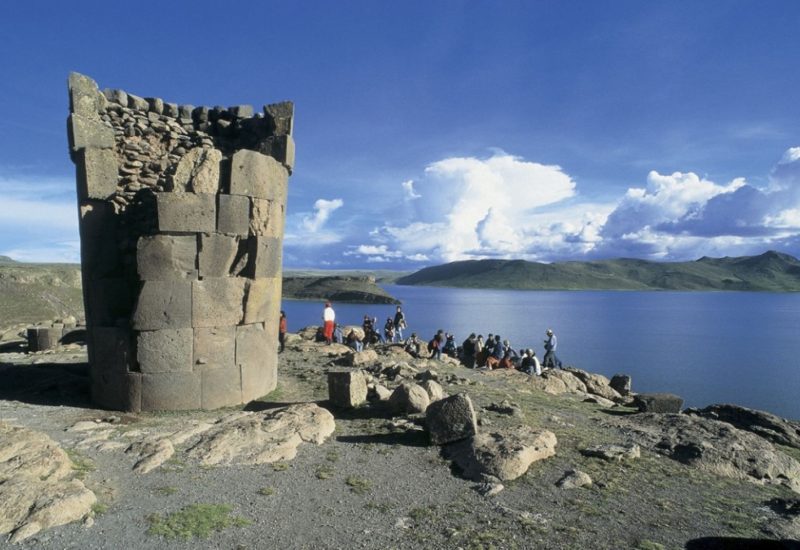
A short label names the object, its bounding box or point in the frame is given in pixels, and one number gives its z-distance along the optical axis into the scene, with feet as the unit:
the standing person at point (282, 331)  53.16
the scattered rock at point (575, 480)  20.86
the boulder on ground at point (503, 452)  21.66
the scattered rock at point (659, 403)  39.86
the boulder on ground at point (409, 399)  29.73
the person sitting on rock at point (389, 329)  74.64
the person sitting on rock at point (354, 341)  59.52
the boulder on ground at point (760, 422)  33.94
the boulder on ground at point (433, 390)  32.30
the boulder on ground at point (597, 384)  53.98
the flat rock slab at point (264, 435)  23.08
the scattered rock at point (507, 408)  31.17
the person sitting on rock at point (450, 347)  68.03
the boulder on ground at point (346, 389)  31.22
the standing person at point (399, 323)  73.10
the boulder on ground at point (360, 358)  46.27
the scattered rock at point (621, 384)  61.77
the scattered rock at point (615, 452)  24.03
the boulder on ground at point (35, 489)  16.22
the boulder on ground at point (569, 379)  50.84
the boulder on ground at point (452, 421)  24.98
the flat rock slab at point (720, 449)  24.35
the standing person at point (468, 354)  63.05
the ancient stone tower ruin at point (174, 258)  30.71
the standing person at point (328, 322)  58.30
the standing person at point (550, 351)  63.72
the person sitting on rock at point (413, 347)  61.26
